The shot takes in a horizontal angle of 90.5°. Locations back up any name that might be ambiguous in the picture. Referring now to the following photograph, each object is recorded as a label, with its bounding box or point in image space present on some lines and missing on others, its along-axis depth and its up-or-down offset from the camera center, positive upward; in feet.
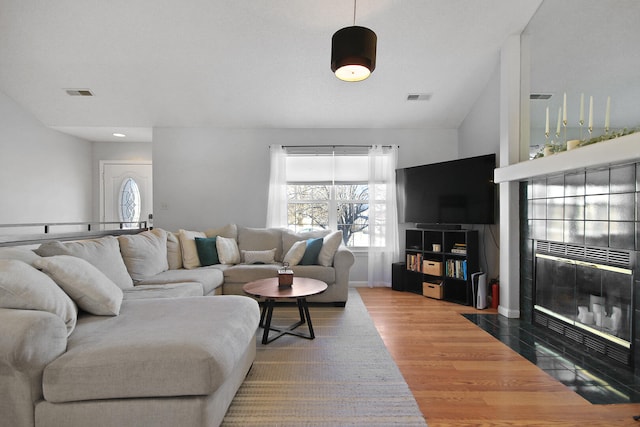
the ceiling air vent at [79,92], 13.00 +4.98
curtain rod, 15.74 +3.31
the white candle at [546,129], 9.52 +2.53
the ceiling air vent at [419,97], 13.44 +4.99
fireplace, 7.43 -2.25
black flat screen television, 12.16 +0.88
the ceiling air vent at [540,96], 10.03 +3.81
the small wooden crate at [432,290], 13.29 -3.28
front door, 18.62 +1.26
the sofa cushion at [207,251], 12.98 -1.59
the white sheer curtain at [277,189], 15.40 +1.14
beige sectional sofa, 4.25 -1.98
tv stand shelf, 12.68 -2.07
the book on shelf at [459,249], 12.81 -1.48
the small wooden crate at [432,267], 13.38 -2.34
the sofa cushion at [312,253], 12.71 -1.63
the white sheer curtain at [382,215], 15.46 -0.12
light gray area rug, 5.50 -3.55
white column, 10.78 +1.79
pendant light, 6.93 +3.63
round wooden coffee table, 8.47 -2.18
